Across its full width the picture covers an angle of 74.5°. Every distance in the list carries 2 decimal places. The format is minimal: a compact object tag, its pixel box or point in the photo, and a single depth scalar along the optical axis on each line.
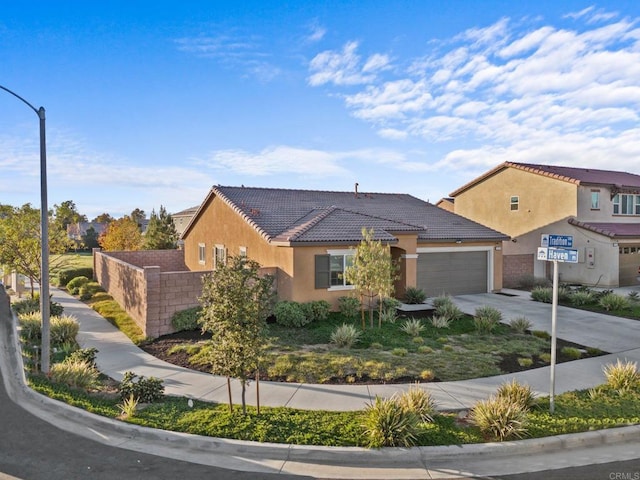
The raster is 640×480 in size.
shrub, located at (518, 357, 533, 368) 10.86
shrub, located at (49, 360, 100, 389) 9.30
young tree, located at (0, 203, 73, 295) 18.00
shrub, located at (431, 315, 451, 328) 14.73
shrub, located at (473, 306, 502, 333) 14.16
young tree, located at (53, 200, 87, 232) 20.89
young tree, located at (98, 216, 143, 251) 35.94
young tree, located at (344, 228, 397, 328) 14.41
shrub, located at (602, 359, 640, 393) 8.91
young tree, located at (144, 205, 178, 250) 38.00
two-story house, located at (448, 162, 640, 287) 25.38
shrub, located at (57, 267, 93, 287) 27.95
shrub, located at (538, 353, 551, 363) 11.23
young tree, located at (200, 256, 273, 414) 7.24
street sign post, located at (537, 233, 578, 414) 7.64
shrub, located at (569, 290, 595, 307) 19.25
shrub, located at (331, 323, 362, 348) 12.49
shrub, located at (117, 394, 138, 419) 7.59
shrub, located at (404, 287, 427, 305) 19.22
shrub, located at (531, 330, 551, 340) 13.65
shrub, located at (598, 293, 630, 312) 17.98
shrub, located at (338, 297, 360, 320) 16.31
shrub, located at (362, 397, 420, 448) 6.60
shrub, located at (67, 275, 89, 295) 25.06
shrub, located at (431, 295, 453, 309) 17.25
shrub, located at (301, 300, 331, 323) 15.46
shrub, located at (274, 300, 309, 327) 14.88
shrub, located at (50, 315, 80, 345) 13.04
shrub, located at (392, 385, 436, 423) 7.27
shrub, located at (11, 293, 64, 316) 16.96
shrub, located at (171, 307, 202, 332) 14.30
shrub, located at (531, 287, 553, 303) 19.97
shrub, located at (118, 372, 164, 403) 8.41
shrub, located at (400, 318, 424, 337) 13.73
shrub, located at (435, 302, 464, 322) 15.96
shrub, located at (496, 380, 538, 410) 7.78
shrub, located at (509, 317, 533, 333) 14.24
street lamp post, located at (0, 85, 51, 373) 9.82
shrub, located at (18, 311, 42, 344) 13.34
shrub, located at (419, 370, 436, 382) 9.73
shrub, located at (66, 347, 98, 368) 10.52
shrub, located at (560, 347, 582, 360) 11.57
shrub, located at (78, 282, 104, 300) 22.94
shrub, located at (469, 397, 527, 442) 6.82
